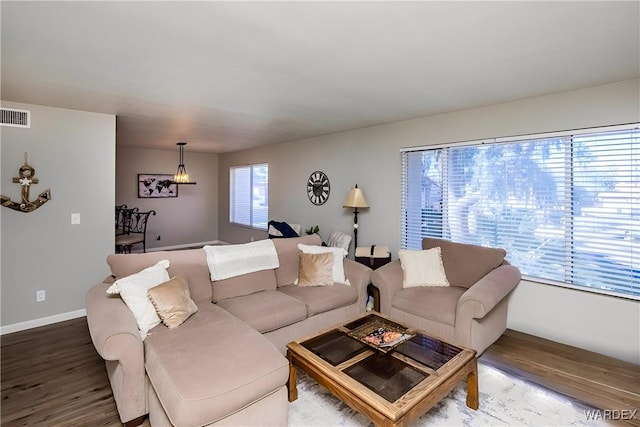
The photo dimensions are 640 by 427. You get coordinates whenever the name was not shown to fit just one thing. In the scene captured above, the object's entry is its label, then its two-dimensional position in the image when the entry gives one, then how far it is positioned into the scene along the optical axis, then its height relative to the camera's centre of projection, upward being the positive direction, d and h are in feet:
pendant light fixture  21.74 +2.42
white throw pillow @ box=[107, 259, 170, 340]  7.34 -2.02
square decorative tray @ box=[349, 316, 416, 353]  7.32 -3.01
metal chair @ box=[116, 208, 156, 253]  19.03 -1.03
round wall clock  18.21 +1.51
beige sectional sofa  5.46 -2.86
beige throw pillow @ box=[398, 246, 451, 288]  11.30 -1.98
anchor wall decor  11.17 +0.66
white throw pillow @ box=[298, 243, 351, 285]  11.46 -1.57
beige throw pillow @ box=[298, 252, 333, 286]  11.12 -2.02
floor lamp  15.14 +0.64
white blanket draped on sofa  9.86 -1.51
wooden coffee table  5.50 -3.21
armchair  8.94 -2.61
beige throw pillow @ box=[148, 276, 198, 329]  7.57 -2.23
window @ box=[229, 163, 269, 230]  23.53 +1.39
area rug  6.72 -4.39
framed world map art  24.26 +2.05
